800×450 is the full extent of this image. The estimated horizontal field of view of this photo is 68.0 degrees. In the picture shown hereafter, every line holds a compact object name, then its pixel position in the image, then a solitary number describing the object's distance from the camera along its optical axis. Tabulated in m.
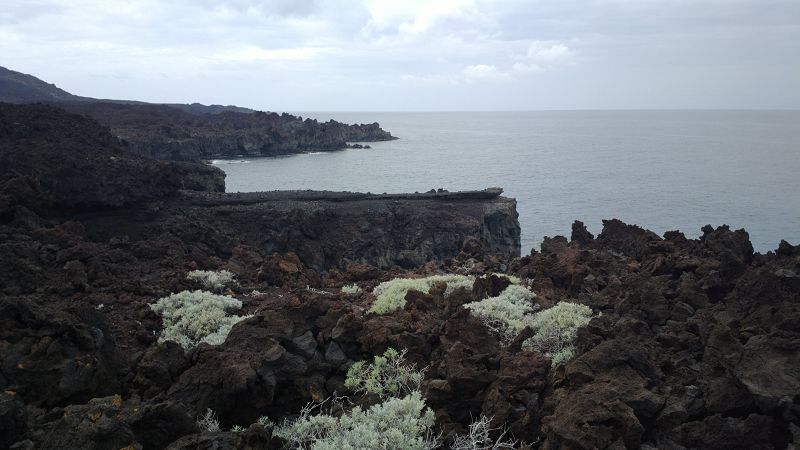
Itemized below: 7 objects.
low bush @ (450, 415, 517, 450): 6.34
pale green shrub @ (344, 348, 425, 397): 7.84
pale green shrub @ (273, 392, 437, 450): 6.04
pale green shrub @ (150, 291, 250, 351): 9.79
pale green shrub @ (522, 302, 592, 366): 8.66
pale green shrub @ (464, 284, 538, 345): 9.54
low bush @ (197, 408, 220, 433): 6.70
